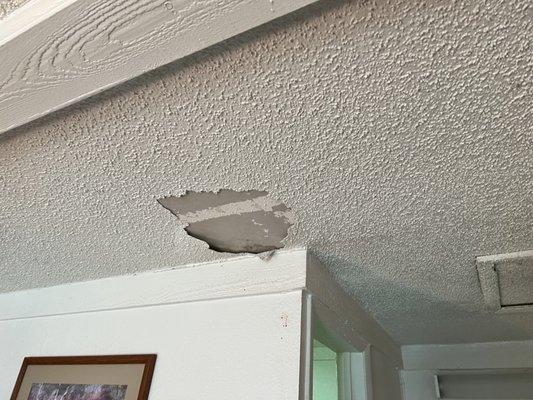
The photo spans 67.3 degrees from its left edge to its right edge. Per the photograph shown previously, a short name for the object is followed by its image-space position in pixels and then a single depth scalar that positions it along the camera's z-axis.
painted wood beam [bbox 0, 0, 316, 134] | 0.53
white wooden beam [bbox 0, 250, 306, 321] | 1.15
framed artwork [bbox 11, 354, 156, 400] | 1.17
